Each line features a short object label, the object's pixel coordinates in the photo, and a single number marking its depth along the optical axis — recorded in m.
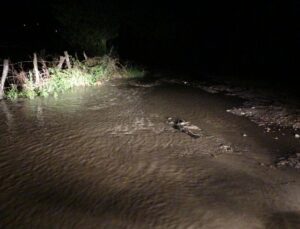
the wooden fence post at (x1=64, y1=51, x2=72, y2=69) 9.64
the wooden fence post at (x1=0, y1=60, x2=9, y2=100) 8.17
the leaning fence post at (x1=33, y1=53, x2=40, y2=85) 8.64
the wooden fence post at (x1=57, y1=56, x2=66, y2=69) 9.47
